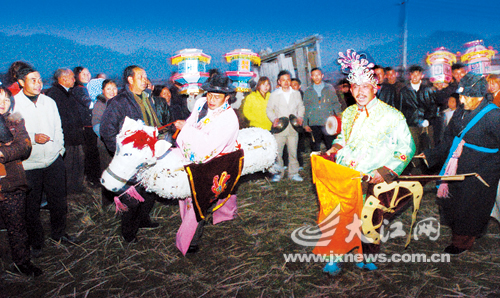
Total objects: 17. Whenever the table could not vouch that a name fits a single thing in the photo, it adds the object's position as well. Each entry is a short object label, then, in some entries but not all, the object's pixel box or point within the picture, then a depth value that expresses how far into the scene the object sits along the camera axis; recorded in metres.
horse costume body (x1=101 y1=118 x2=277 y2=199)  3.07
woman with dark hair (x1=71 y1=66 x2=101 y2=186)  5.93
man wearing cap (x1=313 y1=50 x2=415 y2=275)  2.94
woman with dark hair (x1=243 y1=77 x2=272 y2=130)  6.27
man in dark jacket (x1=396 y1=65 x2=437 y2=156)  6.08
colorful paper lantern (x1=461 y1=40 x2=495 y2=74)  7.42
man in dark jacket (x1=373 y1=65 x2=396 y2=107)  6.31
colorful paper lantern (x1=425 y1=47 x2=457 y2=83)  7.06
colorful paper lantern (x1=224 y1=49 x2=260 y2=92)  6.33
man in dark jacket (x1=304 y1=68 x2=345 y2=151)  6.38
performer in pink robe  3.44
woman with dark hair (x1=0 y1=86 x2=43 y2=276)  2.92
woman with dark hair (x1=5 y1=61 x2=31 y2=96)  3.50
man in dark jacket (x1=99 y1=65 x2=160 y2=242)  3.63
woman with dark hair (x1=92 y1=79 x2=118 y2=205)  5.09
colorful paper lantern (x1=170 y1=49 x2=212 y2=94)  5.46
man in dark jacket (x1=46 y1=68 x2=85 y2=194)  4.96
